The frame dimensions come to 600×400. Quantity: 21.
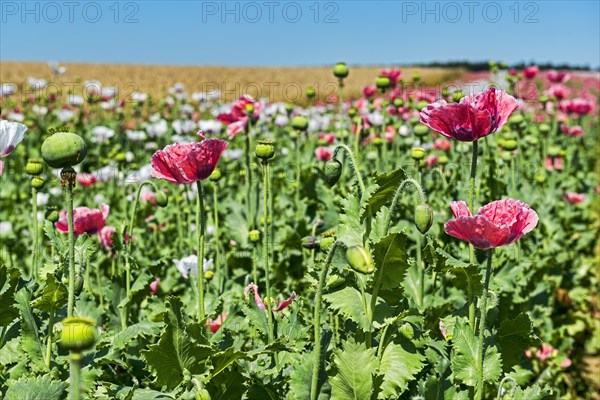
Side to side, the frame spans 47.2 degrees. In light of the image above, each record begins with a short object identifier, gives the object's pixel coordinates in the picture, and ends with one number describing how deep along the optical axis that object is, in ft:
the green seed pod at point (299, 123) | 11.25
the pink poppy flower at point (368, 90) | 17.39
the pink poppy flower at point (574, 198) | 16.84
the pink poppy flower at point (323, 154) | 14.53
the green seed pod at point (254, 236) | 8.78
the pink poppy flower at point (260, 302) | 6.43
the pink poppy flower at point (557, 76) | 22.10
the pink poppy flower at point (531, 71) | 20.58
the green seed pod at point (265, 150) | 6.20
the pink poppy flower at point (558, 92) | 19.89
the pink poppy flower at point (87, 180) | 13.98
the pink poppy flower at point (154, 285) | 8.97
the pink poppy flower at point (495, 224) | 4.92
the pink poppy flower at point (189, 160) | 5.50
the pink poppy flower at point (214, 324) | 7.29
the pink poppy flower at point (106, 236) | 9.77
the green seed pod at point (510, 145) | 11.05
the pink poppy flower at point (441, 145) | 15.33
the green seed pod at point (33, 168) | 7.72
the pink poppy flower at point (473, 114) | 5.45
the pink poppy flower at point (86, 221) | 8.22
